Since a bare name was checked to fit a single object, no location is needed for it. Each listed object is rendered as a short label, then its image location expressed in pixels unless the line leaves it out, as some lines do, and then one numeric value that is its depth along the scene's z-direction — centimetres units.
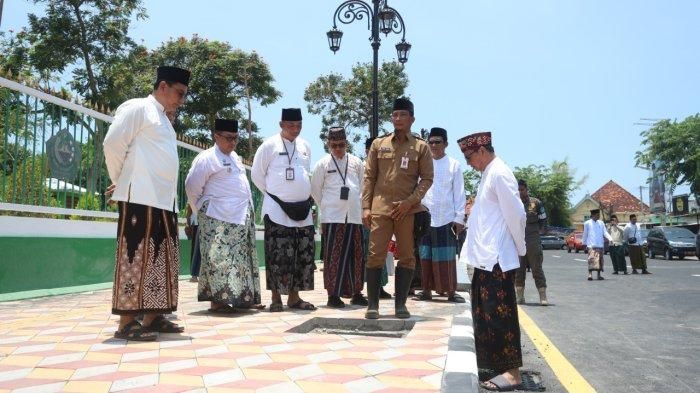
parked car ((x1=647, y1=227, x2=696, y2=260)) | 2747
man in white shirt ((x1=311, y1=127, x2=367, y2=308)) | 642
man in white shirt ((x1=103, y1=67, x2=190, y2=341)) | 422
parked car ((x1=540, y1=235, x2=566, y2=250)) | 5166
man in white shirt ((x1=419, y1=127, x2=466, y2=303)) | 724
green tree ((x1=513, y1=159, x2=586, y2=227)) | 7594
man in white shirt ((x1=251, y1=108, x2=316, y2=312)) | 610
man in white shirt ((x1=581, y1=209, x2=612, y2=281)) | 1479
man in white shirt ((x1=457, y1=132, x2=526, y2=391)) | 394
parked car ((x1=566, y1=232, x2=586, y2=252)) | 4375
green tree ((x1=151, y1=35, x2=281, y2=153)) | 3859
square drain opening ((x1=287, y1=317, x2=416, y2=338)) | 514
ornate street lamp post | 1323
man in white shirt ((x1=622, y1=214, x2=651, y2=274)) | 1731
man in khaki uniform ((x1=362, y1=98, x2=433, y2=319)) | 543
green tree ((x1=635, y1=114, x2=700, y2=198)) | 3744
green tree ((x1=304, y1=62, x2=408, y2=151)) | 3712
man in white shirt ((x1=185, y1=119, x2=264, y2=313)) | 557
